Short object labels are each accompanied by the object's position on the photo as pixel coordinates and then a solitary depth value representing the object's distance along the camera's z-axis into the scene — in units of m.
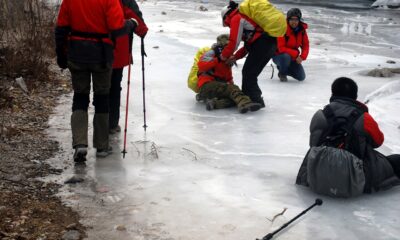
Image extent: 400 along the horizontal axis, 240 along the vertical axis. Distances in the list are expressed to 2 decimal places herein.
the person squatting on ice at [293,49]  9.08
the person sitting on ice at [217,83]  7.12
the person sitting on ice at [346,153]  4.31
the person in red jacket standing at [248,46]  6.94
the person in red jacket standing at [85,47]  4.85
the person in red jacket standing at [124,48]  5.52
